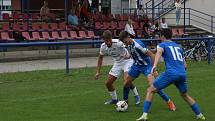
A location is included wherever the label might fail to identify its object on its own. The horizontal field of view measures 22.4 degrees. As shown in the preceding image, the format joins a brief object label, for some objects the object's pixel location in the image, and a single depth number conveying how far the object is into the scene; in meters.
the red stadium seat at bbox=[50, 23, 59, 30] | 28.92
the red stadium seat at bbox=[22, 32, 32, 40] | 26.83
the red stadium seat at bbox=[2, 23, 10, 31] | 26.98
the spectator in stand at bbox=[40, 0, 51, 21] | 29.55
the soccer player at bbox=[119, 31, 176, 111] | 10.96
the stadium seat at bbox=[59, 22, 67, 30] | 28.98
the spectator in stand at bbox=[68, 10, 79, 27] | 29.55
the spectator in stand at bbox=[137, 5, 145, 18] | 34.38
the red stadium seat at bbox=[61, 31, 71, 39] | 28.21
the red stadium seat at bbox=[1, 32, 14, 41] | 25.98
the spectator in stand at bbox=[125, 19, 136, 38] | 28.31
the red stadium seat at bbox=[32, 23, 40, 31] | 28.19
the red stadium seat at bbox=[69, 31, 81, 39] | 28.45
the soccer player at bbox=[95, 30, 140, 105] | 11.93
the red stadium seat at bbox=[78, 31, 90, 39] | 28.72
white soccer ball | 11.09
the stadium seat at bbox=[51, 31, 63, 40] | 27.98
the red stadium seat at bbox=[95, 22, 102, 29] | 30.65
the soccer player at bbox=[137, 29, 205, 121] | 9.85
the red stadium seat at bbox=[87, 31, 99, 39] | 28.97
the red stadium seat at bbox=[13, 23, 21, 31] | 27.27
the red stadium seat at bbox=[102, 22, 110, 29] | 30.86
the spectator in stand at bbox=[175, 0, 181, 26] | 34.19
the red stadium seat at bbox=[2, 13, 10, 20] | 29.01
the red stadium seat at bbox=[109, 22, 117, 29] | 31.26
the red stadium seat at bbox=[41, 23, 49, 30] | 28.55
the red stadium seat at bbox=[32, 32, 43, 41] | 27.13
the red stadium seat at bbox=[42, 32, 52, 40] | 27.54
